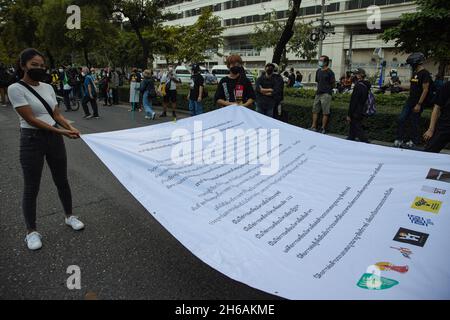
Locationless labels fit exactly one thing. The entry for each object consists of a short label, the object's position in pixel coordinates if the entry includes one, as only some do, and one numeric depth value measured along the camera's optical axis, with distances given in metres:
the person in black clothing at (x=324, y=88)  8.61
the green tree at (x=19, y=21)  28.75
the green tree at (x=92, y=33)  20.64
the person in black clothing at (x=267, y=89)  8.04
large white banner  1.96
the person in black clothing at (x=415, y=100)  6.65
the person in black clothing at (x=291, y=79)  24.55
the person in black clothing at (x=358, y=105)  6.88
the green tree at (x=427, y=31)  11.86
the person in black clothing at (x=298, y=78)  29.19
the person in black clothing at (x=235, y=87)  5.61
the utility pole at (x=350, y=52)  41.72
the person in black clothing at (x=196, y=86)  10.09
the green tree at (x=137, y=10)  18.30
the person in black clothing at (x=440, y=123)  4.27
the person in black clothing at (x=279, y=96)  8.16
